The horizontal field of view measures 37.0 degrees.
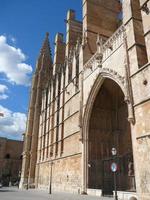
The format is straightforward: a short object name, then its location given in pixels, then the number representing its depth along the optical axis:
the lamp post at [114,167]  10.22
